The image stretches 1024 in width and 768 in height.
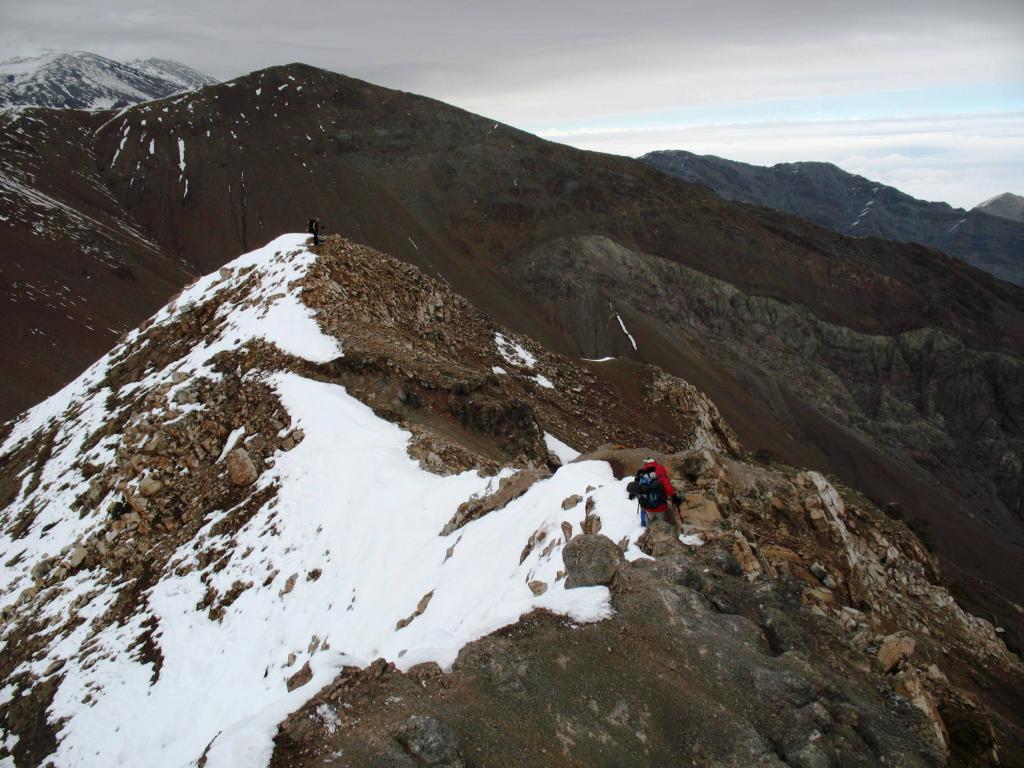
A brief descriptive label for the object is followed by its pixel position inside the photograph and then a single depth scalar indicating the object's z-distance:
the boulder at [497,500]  13.67
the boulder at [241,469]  17.97
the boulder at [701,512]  10.32
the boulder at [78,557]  17.83
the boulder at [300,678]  8.52
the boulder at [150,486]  18.55
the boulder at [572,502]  11.69
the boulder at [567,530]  10.64
